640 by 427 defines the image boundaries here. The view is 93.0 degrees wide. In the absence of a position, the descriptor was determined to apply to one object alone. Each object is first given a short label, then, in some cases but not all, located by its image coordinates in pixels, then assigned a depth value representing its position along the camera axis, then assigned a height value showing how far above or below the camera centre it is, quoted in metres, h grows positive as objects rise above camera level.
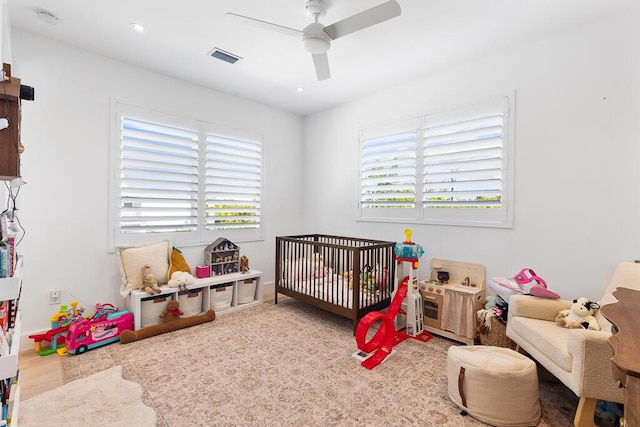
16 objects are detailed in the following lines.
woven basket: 2.43 -0.97
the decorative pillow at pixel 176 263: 3.26 -0.56
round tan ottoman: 1.76 -1.02
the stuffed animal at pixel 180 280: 3.13 -0.72
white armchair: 1.56 -0.75
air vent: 2.88 +1.54
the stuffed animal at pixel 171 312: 3.07 -1.03
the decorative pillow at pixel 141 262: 3.01 -0.52
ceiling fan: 1.85 +1.25
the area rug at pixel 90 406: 1.76 -1.22
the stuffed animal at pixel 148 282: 2.99 -0.71
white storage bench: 2.98 -0.94
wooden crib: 3.03 -0.67
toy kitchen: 2.75 -0.77
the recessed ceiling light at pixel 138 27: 2.48 +1.53
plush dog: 2.00 -0.66
